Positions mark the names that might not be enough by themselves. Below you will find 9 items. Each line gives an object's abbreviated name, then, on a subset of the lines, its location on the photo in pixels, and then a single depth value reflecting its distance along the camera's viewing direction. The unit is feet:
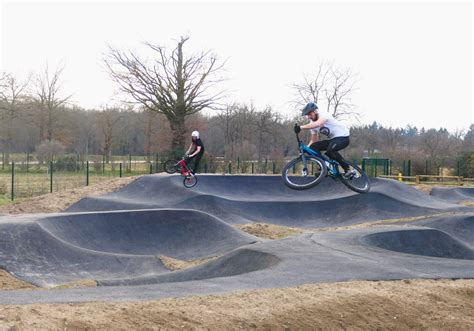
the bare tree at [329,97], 142.15
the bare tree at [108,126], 176.24
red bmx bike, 61.63
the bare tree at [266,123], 160.97
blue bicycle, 38.70
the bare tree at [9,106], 154.72
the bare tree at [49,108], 175.11
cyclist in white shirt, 36.65
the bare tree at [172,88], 134.00
